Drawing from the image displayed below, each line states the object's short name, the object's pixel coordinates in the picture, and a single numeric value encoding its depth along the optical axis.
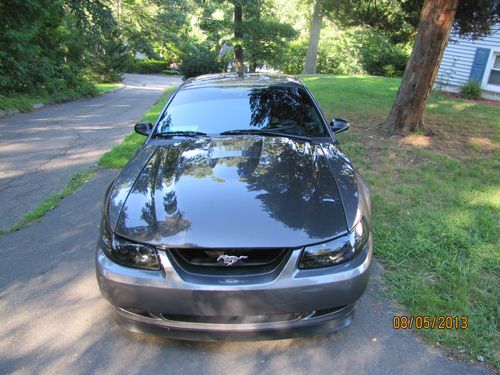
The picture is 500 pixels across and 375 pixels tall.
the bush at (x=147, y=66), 42.66
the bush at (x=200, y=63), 22.55
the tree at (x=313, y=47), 22.39
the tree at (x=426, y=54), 5.93
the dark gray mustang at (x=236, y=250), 2.12
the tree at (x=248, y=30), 19.58
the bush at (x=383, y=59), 19.50
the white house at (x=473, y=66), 13.61
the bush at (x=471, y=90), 12.59
